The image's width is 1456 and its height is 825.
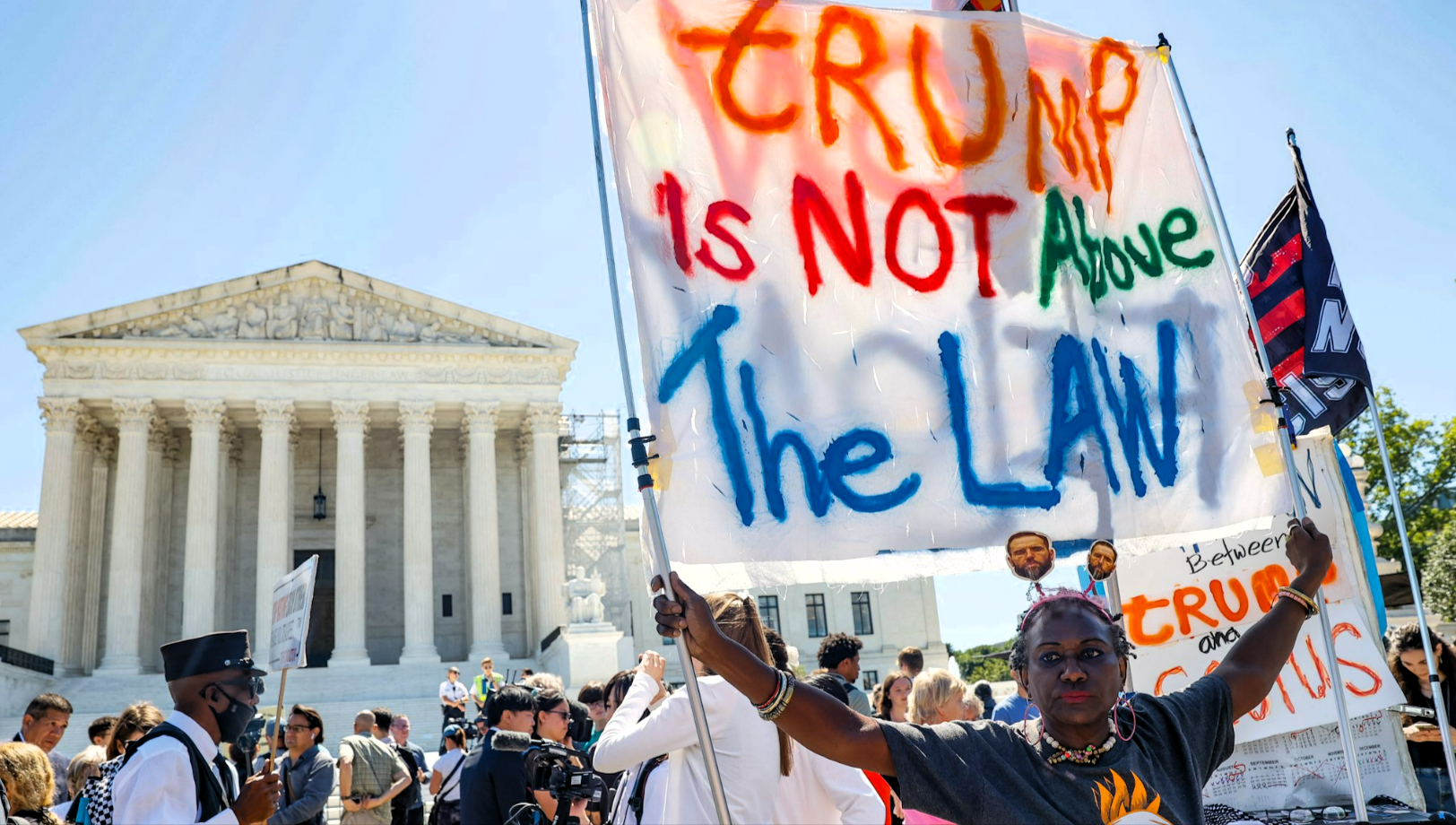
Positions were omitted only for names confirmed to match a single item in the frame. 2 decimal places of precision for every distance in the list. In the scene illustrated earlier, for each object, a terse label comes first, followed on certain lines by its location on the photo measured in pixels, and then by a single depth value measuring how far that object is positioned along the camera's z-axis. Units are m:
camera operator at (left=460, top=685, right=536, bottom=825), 5.61
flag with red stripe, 4.77
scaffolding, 39.91
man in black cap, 3.86
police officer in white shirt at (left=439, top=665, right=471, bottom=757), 16.89
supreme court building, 33.25
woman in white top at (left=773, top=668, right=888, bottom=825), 3.83
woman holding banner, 2.54
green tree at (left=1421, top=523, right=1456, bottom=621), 34.78
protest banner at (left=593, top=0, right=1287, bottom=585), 3.30
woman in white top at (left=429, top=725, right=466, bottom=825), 6.53
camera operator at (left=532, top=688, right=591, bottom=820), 6.01
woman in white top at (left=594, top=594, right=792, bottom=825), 3.68
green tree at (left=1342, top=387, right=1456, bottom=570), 40.09
